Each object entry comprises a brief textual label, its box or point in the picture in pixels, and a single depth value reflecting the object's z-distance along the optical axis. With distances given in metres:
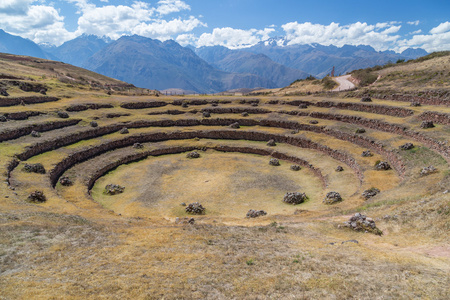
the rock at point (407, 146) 36.47
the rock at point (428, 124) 40.62
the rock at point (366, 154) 39.98
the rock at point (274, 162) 46.44
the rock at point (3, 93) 54.26
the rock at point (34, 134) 43.72
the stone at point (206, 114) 67.75
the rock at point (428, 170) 27.16
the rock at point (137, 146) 51.41
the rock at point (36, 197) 24.76
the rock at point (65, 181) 34.10
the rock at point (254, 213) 26.50
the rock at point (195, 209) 29.03
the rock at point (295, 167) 44.03
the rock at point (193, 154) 50.59
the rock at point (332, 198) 28.52
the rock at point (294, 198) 31.25
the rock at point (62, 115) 53.69
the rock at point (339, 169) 38.75
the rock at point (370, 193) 26.44
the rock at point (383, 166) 34.88
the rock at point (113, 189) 34.91
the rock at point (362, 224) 16.98
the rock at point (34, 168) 32.94
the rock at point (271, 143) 54.42
